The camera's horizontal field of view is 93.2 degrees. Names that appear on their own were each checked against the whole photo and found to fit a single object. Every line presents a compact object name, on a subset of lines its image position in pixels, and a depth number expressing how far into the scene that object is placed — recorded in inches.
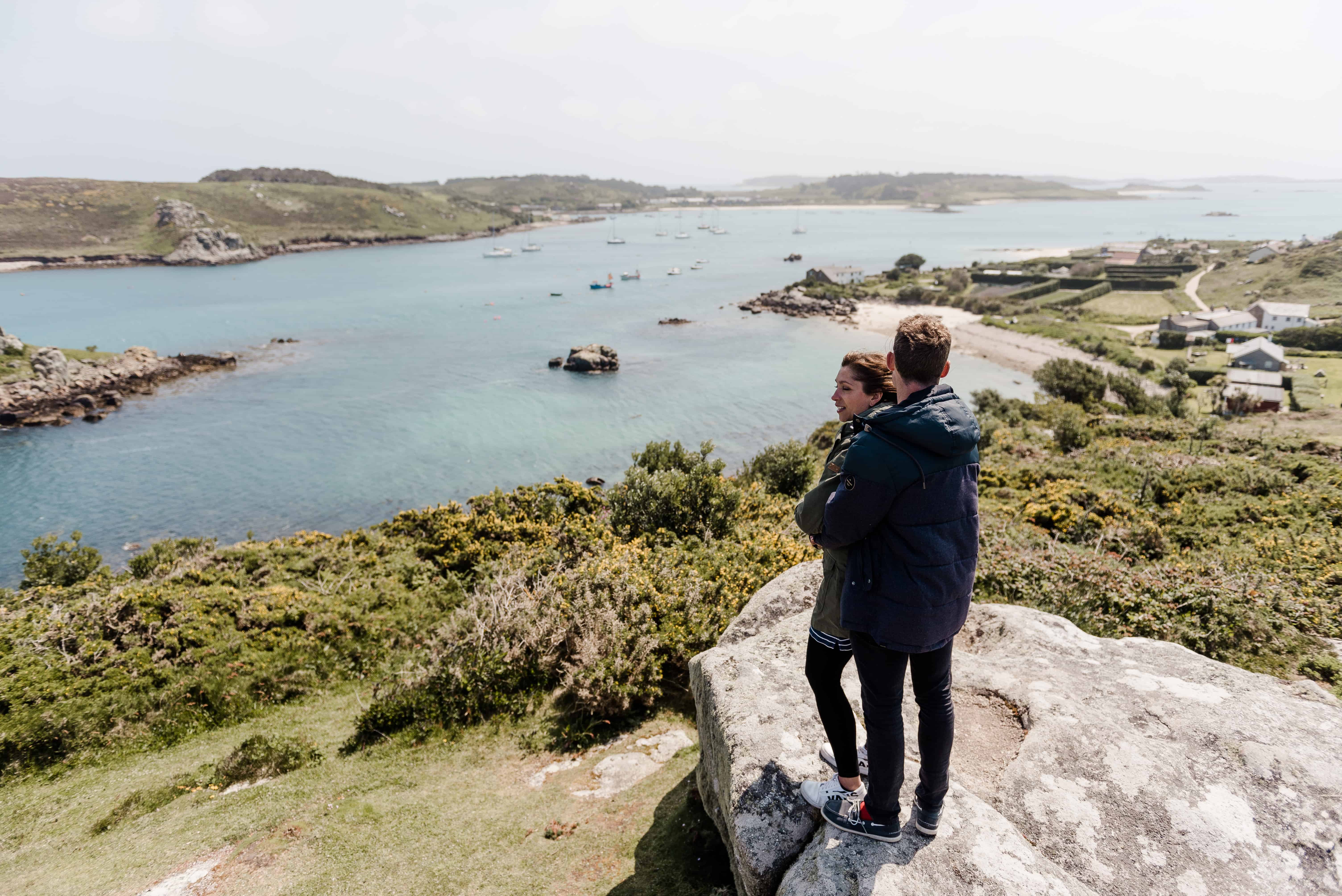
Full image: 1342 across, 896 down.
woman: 129.3
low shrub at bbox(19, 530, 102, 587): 539.2
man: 113.1
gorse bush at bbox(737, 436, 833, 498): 713.6
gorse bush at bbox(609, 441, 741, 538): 476.7
